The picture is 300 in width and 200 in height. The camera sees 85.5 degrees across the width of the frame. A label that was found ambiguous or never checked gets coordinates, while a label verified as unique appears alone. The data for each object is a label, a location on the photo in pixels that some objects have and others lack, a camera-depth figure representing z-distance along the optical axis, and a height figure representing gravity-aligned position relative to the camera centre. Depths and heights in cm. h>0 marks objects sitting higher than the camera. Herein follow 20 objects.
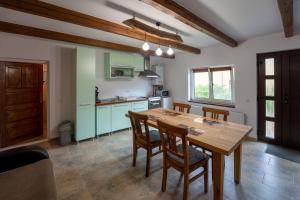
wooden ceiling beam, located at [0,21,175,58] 276 +128
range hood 459 +75
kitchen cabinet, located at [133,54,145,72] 498 +116
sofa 116 -65
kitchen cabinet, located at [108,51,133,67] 445 +117
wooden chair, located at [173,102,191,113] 335 -14
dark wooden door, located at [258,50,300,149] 329 +3
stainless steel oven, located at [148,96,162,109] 529 -8
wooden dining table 167 -42
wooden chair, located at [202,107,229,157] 263 -21
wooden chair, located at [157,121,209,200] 177 -70
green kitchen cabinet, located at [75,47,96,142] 370 +14
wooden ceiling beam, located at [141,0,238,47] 190 +118
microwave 567 +23
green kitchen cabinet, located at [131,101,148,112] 472 -18
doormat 294 -104
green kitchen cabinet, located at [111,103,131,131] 432 -45
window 438 +41
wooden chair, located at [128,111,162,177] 240 -61
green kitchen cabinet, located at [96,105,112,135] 404 -50
